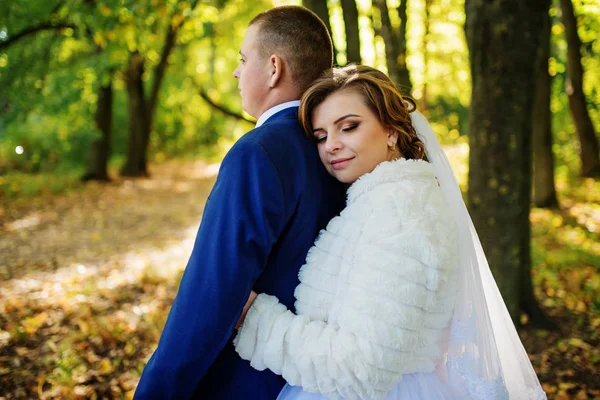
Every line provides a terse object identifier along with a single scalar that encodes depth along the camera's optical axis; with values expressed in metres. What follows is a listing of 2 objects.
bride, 1.54
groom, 1.56
